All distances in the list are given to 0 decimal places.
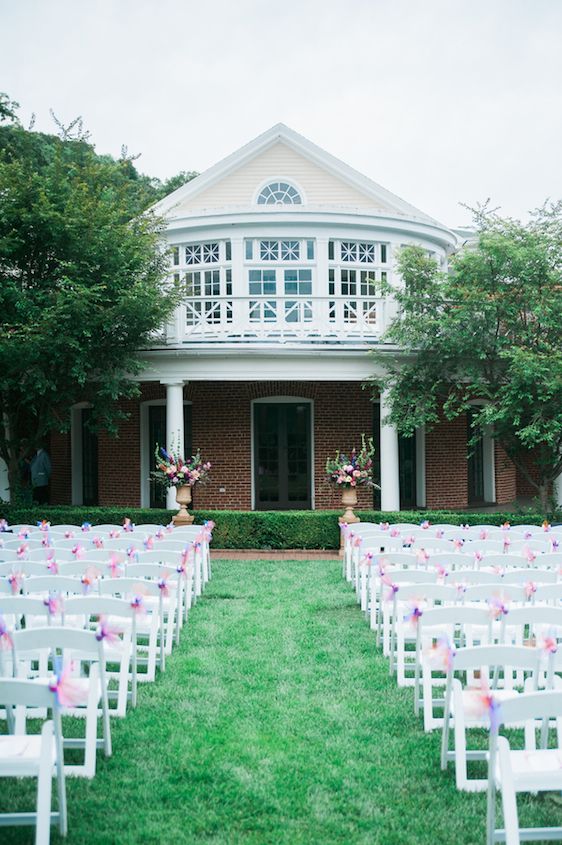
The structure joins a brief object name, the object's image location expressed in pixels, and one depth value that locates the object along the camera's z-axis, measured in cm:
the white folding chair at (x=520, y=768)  354
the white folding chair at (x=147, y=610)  680
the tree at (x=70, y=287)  1515
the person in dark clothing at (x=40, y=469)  2250
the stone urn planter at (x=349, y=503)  1575
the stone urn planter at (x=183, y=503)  1612
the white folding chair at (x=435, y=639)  480
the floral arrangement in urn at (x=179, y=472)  1597
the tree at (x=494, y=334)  1587
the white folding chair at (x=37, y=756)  383
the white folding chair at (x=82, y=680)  456
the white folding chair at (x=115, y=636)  496
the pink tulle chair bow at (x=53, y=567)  775
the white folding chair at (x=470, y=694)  427
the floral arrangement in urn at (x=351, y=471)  1565
